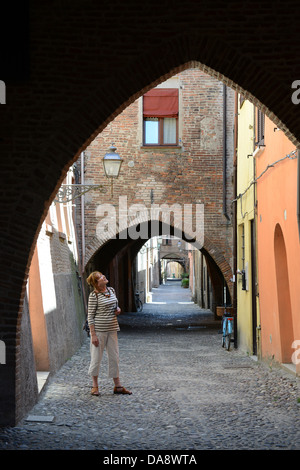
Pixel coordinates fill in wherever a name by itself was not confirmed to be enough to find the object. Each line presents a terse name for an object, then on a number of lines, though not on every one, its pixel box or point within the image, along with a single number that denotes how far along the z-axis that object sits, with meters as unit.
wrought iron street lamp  13.55
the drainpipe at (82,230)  19.44
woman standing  9.70
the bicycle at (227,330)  15.48
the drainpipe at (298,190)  9.01
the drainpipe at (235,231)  16.46
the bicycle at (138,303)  32.57
